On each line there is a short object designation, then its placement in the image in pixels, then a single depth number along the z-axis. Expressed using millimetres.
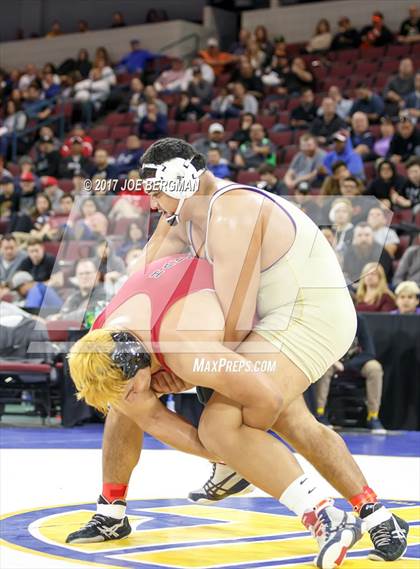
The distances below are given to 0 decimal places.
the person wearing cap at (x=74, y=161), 12869
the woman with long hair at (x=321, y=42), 14847
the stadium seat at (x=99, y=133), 14906
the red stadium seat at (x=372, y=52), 14234
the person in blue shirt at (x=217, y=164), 11508
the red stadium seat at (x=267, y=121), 13484
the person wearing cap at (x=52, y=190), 11562
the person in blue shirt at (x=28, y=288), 8562
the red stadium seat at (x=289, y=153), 12250
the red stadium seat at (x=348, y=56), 14453
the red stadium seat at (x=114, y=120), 15352
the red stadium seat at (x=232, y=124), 13703
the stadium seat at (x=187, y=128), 14000
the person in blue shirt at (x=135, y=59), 16641
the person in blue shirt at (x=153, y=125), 14109
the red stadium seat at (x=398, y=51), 13841
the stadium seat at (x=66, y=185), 12481
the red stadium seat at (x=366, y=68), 13883
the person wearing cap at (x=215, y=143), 12258
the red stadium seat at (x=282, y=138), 12797
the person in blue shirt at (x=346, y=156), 10672
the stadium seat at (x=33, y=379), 8281
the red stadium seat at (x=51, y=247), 9531
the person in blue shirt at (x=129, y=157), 12188
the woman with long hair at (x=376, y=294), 8391
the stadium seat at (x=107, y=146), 14011
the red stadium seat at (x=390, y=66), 13655
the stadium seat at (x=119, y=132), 14719
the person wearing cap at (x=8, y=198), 12539
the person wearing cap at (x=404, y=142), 10995
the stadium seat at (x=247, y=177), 11328
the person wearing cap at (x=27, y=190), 12398
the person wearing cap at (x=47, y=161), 13578
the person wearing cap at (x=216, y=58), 15680
